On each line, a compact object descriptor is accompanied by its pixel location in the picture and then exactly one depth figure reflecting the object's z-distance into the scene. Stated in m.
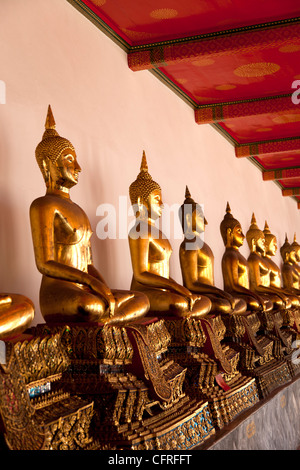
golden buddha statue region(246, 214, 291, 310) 6.19
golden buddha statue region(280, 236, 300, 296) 8.73
